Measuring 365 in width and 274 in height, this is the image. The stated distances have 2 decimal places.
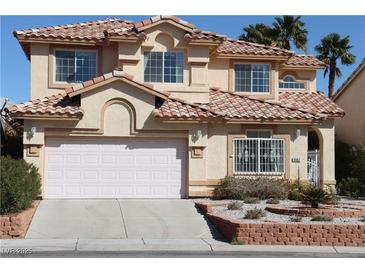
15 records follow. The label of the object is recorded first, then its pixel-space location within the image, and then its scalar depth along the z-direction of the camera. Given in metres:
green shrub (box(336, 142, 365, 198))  27.36
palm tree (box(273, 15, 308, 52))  42.66
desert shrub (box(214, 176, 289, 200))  22.52
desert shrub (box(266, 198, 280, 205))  21.28
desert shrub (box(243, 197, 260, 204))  21.27
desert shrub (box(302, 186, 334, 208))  19.20
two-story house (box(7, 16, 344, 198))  22.45
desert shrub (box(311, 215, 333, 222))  17.73
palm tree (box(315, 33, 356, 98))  44.31
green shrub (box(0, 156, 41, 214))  17.28
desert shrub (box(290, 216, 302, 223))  17.58
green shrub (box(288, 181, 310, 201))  22.83
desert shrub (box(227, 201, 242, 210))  19.72
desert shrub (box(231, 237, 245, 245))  16.59
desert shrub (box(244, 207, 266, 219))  18.02
